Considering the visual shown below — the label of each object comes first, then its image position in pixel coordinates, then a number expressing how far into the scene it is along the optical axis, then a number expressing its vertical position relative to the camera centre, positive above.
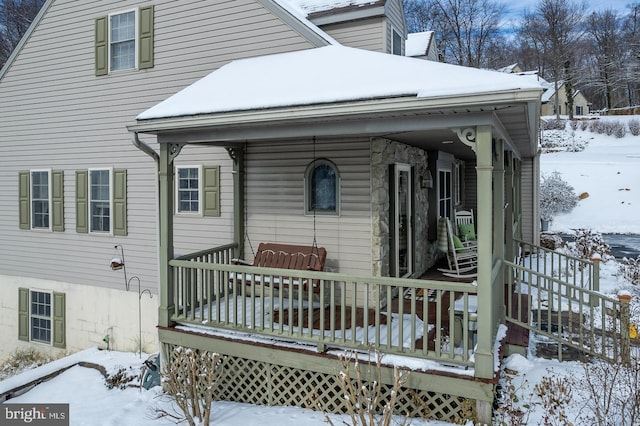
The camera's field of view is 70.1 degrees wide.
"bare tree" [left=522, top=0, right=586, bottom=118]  32.06 +12.72
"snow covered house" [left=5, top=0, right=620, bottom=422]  4.55 +0.44
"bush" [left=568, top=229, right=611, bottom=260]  12.09 -1.10
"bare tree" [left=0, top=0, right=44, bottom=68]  20.38 +8.61
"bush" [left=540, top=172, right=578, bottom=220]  19.95 +0.38
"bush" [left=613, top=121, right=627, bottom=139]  29.62 +4.98
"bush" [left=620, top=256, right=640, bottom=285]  10.00 -1.48
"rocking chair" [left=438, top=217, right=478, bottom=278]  8.26 -0.85
